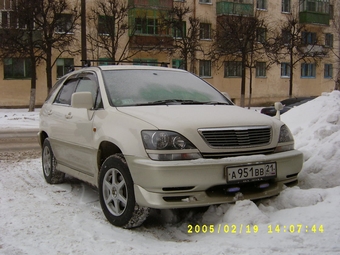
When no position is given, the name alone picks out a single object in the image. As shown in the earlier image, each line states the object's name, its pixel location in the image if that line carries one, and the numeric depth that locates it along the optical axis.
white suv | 3.84
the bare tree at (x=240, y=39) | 31.39
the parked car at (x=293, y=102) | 16.53
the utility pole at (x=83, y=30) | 18.39
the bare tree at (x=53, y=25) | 25.72
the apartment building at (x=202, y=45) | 30.14
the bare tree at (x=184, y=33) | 31.28
